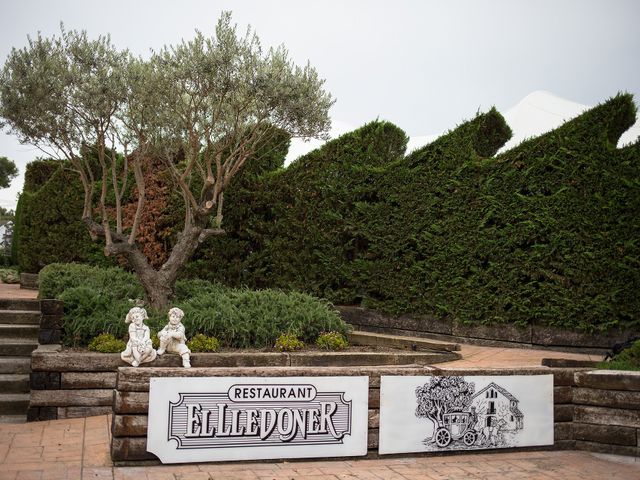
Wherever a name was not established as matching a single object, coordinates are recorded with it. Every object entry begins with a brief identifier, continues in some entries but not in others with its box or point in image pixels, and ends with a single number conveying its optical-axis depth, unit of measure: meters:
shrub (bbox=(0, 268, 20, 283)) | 16.45
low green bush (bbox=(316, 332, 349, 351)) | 8.02
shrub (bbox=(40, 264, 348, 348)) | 7.51
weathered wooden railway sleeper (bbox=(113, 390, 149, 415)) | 4.71
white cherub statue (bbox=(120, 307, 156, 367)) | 5.89
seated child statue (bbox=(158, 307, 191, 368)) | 6.12
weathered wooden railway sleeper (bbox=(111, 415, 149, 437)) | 4.70
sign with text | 4.74
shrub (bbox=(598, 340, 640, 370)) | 6.35
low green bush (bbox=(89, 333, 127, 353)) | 6.84
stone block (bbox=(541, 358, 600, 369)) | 6.90
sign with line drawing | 5.35
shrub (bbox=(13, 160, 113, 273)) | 14.91
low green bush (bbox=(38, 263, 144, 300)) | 9.12
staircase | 6.47
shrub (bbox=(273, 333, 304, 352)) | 7.64
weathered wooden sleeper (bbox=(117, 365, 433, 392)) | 4.74
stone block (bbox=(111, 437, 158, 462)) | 4.70
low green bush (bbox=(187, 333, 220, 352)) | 7.22
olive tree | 9.38
